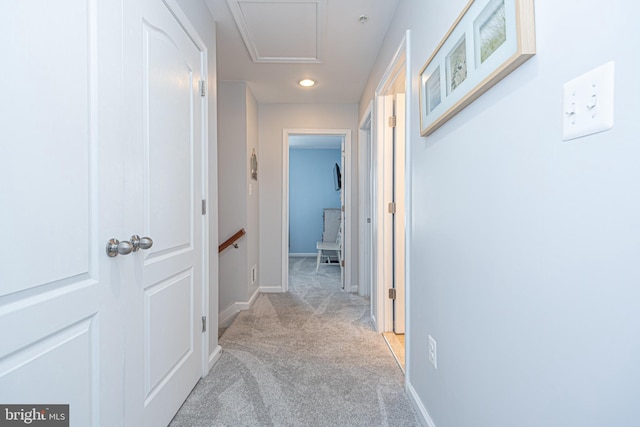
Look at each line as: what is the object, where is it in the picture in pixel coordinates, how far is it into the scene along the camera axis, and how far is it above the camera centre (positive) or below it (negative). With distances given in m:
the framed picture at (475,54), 0.79 +0.46
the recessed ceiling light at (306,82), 3.39 +1.31
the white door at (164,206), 1.28 +0.03
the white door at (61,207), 0.77 +0.02
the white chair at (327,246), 5.52 -0.53
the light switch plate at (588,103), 0.57 +0.20
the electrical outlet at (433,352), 1.44 -0.60
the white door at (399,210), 2.77 +0.02
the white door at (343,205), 4.22 +0.10
